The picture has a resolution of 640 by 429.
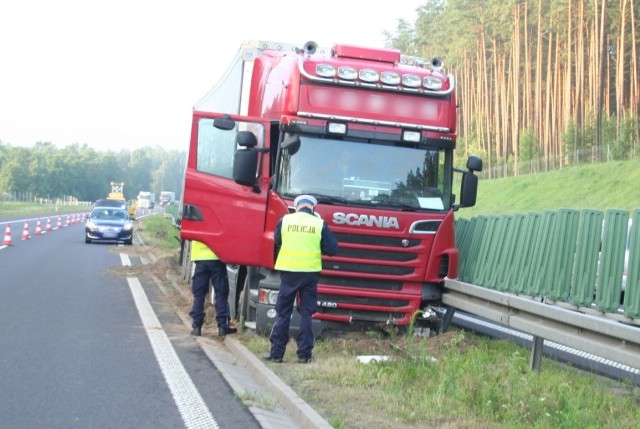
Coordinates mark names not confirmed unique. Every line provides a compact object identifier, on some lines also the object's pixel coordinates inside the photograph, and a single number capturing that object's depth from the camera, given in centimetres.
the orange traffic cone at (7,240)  3262
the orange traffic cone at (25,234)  3844
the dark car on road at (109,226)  3628
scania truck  1129
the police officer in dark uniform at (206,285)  1216
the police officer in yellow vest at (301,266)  1012
